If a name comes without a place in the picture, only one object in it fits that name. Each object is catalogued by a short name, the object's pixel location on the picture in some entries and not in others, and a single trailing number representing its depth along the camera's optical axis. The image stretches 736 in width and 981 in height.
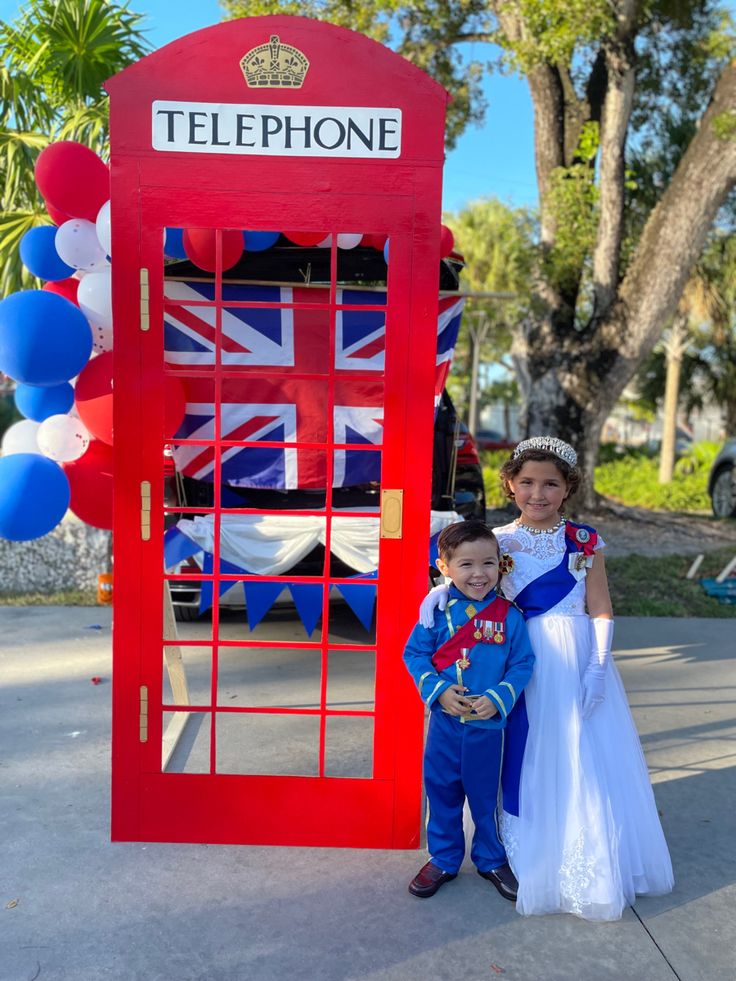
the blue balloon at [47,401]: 4.20
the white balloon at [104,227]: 3.66
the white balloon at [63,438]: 4.05
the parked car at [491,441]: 25.87
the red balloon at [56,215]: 4.02
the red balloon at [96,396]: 3.79
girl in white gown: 2.92
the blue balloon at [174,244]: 3.60
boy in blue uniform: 2.94
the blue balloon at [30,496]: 3.67
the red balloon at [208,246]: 3.41
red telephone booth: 3.07
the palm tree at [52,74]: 6.59
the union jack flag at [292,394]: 5.23
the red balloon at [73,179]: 3.85
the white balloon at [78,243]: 3.94
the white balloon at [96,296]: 3.85
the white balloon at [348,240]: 3.52
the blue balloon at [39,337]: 3.52
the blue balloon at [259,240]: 3.95
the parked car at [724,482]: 12.66
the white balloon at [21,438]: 4.33
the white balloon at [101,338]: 3.97
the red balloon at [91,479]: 4.10
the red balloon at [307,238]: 3.70
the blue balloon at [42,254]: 4.20
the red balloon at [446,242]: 4.09
